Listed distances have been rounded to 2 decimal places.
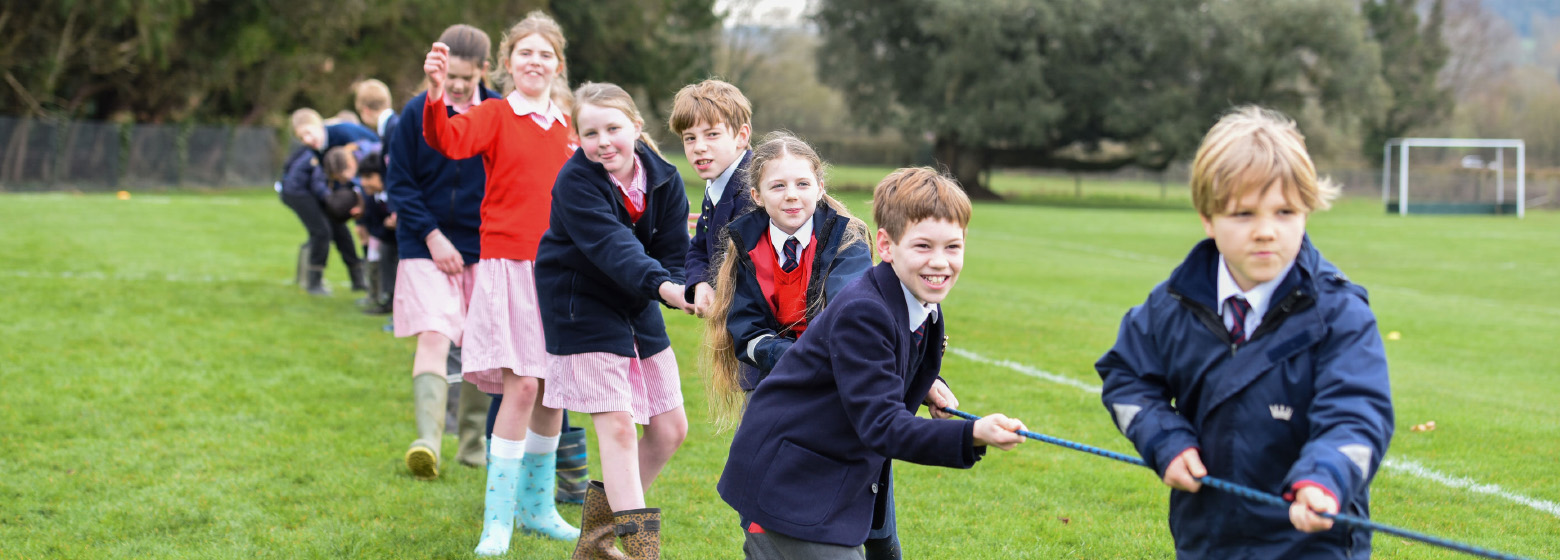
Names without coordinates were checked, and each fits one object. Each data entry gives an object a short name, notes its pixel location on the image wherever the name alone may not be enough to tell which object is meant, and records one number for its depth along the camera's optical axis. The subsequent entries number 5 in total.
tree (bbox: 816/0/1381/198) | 41.34
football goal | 41.25
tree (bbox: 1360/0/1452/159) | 60.88
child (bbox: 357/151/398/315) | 9.55
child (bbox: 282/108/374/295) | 10.89
